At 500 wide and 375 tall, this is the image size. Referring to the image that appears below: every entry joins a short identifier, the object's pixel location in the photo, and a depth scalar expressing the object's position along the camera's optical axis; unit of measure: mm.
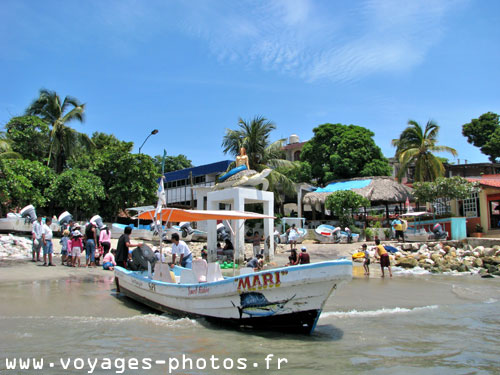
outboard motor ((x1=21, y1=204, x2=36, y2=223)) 21656
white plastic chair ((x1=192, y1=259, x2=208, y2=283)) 8086
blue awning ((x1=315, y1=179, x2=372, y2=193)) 32294
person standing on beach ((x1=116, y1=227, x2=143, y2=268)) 10766
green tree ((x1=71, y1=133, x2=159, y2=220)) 29047
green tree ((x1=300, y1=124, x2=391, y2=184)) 36250
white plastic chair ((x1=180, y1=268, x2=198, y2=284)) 8154
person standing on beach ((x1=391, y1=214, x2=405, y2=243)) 23669
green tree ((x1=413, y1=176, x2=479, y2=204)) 23844
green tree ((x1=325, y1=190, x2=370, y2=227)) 27172
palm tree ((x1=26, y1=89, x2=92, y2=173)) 29859
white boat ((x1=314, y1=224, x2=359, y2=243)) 25594
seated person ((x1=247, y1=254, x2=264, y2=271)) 10334
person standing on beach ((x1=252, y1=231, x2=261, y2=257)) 17812
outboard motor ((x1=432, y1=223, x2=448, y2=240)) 23516
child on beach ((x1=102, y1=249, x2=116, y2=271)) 14977
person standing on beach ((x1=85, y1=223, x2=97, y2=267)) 14766
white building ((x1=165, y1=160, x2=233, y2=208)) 41625
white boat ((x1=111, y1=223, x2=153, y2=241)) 25639
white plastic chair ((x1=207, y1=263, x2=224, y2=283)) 8141
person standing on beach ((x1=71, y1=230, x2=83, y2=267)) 14250
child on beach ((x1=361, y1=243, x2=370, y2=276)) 15953
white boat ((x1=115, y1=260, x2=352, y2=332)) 6512
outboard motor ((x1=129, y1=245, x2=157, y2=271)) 10562
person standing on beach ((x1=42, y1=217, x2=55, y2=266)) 14234
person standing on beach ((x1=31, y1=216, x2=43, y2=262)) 14117
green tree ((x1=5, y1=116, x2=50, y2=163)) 28281
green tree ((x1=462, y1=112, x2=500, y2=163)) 42875
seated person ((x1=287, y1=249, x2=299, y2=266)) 12450
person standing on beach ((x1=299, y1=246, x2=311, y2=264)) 11477
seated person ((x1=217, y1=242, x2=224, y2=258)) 17605
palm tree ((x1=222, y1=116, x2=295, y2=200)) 30906
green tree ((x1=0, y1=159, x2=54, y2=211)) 22547
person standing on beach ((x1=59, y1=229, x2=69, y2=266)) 15192
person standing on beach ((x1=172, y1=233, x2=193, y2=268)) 10527
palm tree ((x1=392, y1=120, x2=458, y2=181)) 31156
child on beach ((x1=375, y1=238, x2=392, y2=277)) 15343
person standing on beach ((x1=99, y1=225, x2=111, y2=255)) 15469
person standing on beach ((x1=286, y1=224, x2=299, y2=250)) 24656
